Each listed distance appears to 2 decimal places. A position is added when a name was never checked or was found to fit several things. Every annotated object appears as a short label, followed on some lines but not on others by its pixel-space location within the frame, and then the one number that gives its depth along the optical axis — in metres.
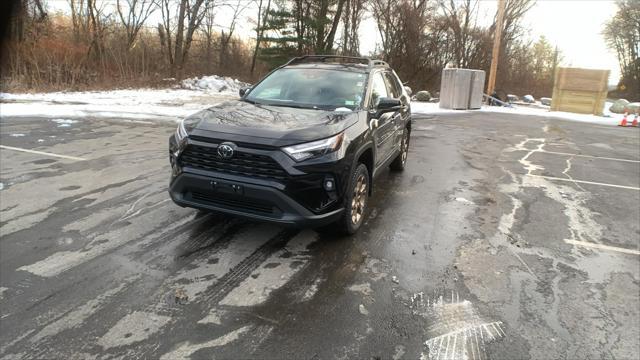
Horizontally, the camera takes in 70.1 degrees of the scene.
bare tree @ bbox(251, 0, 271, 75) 32.24
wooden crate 19.53
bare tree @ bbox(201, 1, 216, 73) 30.70
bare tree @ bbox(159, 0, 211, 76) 26.58
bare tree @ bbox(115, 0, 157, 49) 24.47
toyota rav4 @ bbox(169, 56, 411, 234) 3.77
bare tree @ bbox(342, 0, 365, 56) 28.21
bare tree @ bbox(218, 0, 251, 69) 32.38
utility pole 20.17
